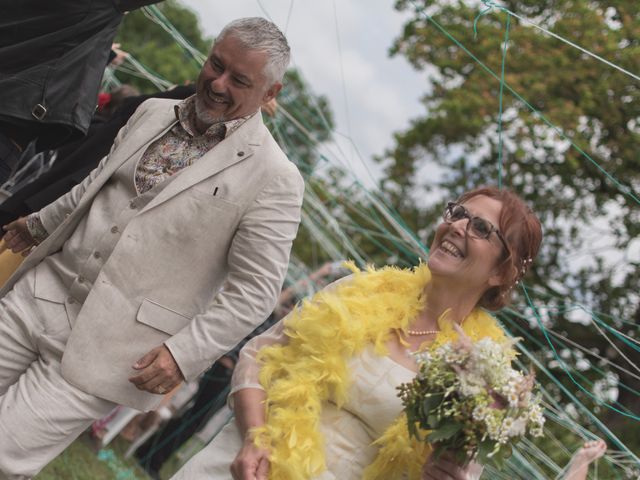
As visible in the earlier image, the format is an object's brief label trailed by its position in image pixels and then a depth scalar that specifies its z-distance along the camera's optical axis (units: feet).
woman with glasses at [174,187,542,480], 8.65
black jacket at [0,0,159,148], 10.78
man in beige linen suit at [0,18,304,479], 9.50
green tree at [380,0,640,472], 38.96
